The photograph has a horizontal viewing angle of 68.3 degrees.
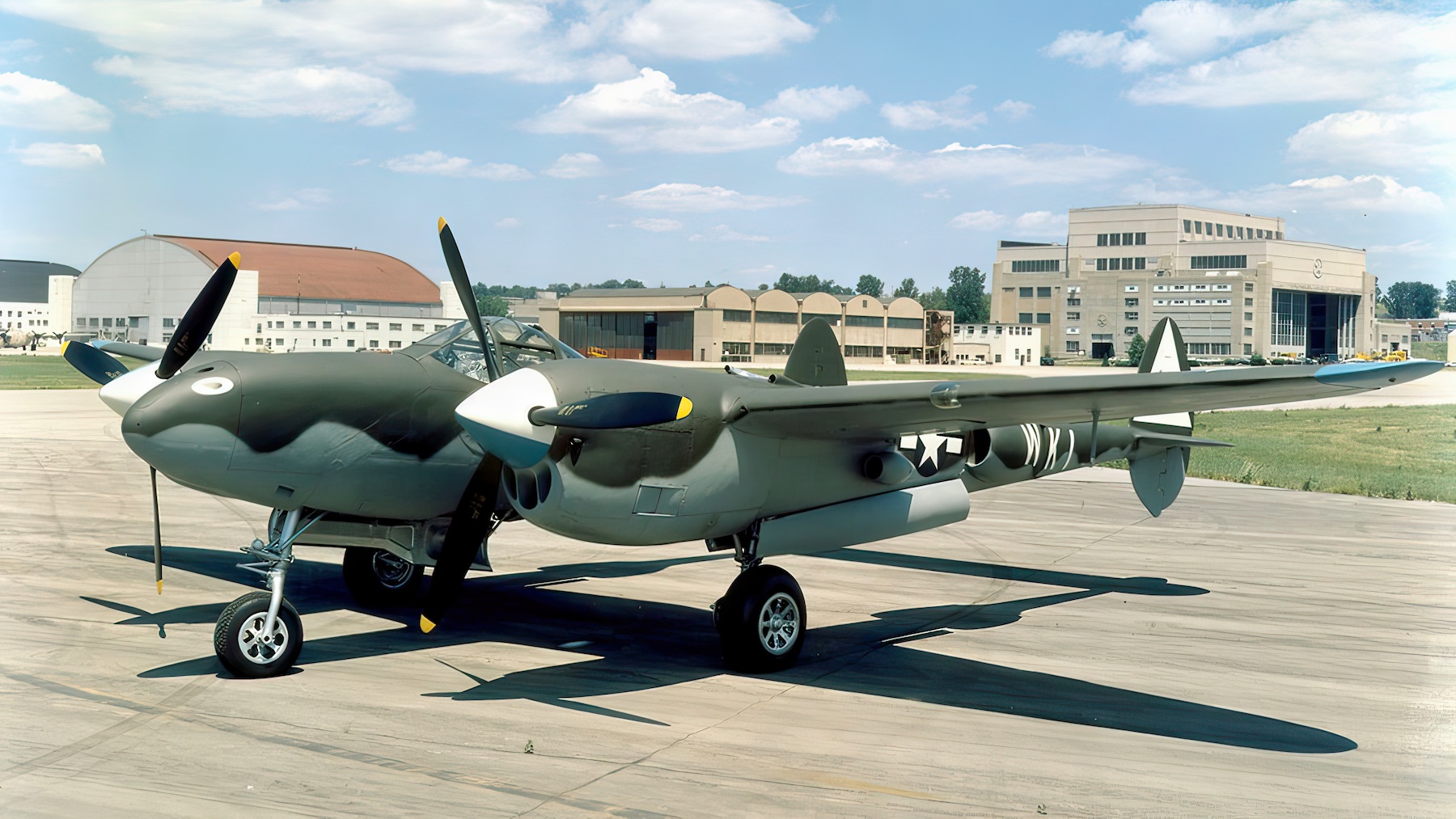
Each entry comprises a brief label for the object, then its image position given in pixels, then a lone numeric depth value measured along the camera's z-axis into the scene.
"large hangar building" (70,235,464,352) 83.00
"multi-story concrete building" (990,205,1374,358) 128.62
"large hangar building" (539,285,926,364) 95.38
